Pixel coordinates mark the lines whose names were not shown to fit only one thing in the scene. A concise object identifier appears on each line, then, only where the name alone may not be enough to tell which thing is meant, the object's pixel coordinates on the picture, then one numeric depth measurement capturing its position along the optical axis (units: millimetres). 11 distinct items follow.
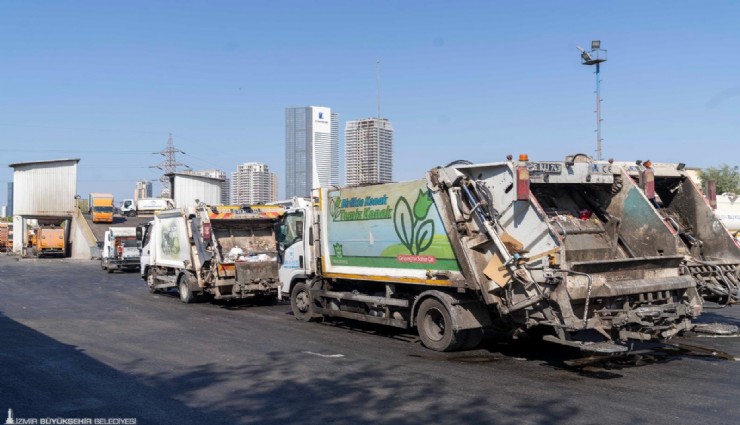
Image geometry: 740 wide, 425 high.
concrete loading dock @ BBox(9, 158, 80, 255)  56875
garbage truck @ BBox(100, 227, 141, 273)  31500
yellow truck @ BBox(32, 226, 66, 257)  48875
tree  34125
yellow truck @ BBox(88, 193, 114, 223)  50531
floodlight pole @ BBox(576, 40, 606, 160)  19938
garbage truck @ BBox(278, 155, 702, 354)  7836
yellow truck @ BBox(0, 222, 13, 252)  62938
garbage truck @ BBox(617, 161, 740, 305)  9898
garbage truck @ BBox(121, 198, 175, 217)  54969
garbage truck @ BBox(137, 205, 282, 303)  15516
